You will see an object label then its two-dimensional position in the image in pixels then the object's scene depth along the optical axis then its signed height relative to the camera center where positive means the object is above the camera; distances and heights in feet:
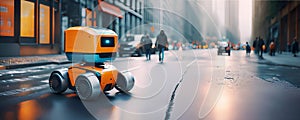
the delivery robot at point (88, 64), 16.96 -0.65
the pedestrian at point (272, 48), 95.82 +1.90
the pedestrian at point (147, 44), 63.41 +2.00
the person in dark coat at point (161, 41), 54.66 +2.30
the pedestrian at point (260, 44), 80.06 +2.66
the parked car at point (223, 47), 102.37 +2.33
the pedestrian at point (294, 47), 87.09 +2.05
